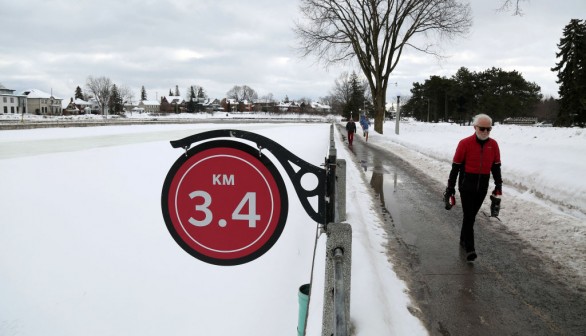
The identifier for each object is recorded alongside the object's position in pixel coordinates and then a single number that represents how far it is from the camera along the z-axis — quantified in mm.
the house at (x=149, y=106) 153500
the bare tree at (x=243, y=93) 167750
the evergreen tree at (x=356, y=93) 87862
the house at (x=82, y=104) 129000
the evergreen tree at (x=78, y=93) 144000
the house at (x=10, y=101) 89625
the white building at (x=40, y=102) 106062
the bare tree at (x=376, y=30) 26812
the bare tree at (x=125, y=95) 118200
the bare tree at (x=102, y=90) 101188
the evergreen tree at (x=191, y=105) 114275
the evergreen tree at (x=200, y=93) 150200
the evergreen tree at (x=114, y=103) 104000
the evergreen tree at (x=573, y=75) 39531
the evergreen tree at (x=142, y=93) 175125
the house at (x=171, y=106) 130450
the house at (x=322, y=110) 145750
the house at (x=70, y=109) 114788
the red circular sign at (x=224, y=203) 1885
